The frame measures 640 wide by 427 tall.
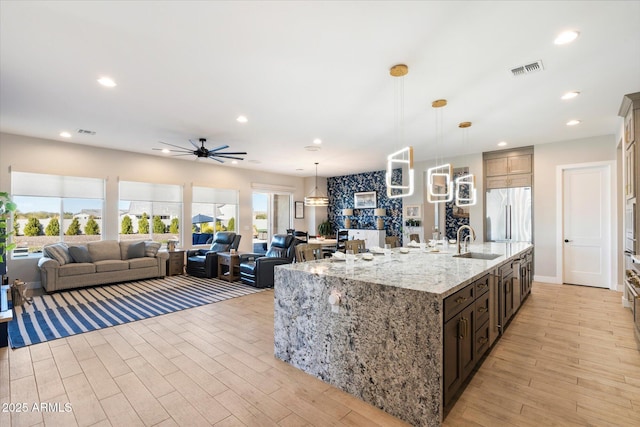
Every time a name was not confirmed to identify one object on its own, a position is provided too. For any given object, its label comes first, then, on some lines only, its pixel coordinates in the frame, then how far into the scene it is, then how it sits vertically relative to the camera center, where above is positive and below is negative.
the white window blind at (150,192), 6.90 +0.62
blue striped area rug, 3.60 -1.39
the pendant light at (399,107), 2.97 +1.54
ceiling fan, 5.64 +1.28
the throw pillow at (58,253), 5.39 -0.68
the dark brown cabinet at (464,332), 1.96 -0.88
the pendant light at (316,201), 9.05 +0.49
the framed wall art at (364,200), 9.95 +0.58
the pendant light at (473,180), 4.81 +0.61
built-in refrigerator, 6.34 +0.06
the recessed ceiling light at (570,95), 3.71 +1.57
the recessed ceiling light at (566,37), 2.48 +1.56
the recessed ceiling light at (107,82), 3.27 +1.54
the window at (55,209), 5.69 +0.16
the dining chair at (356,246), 4.18 -0.43
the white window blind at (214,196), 8.15 +0.61
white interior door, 5.59 -0.18
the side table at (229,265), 6.34 -1.09
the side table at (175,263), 6.96 -1.12
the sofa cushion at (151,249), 6.61 -0.73
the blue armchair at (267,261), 5.78 -0.92
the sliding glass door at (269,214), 10.05 +0.09
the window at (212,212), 8.15 +0.14
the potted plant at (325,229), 10.94 -0.46
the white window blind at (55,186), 5.65 +0.64
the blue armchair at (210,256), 6.71 -0.95
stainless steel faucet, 3.83 -0.37
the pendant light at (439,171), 3.96 +1.23
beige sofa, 5.35 -0.93
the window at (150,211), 6.91 +0.14
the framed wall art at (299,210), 10.89 +0.25
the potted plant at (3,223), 3.67 -0.08
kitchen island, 1.89 -0.82
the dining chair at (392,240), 4.86 -0.40
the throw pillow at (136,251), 6.46 -0.76
